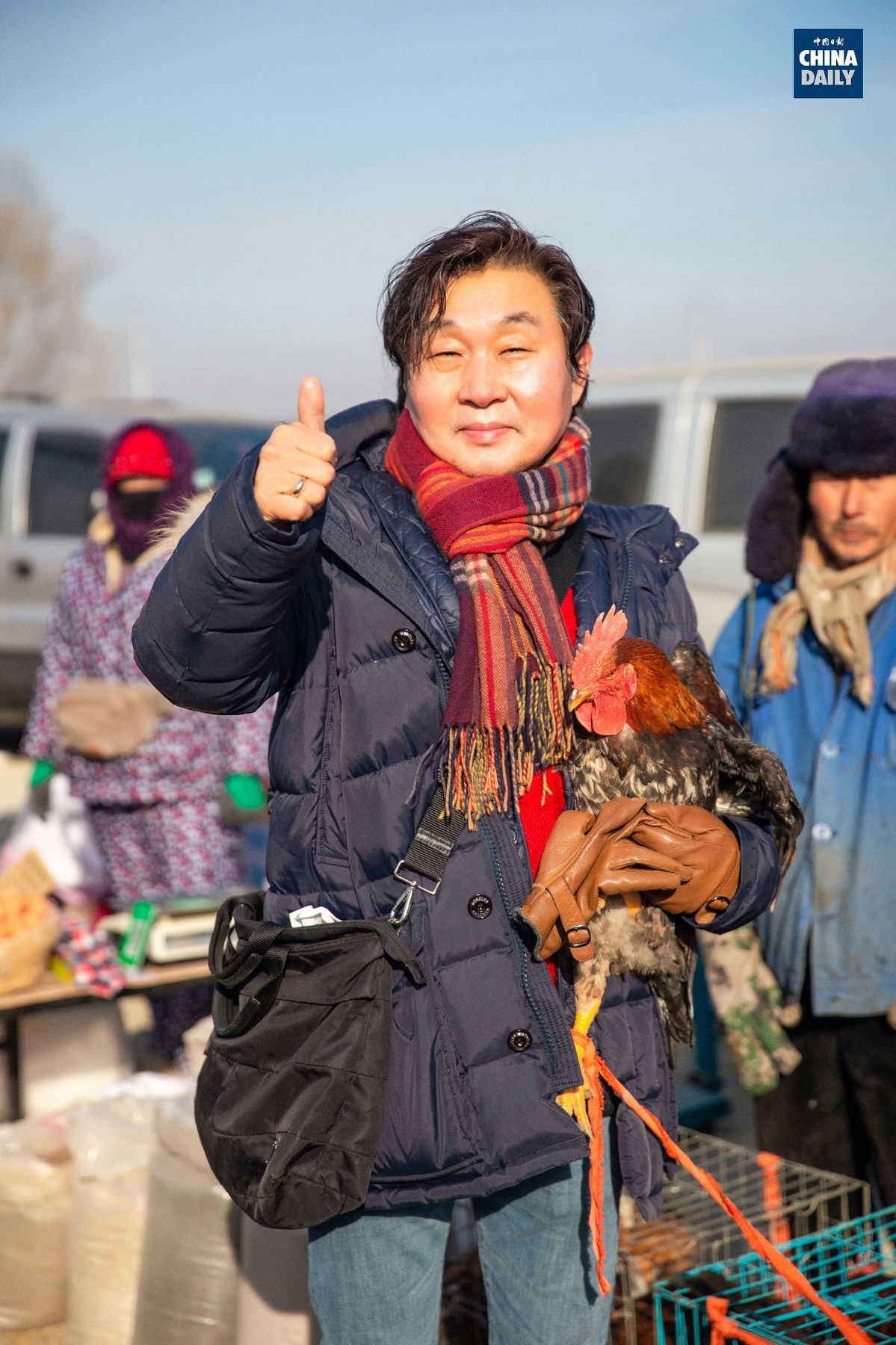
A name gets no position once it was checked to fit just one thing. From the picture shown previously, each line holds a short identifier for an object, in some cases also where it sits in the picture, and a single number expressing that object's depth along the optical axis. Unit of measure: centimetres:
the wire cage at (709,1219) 274
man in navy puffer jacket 167
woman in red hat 400
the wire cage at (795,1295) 223
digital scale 376
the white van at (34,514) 922
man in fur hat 281
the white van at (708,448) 589
